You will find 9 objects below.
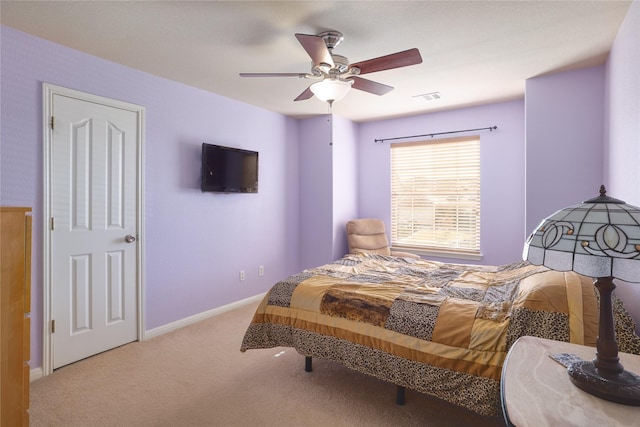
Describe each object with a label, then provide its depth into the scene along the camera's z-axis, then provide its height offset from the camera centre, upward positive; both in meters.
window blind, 4.33 +0.19
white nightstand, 0.93 -0.57
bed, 1.67 -0.62
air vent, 3.72 +1.29
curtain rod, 4.11 +1.03
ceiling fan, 2.07 +0.97
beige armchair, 4.57 -0.37
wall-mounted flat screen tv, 3.60 +0.46
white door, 2.59 -0.14
